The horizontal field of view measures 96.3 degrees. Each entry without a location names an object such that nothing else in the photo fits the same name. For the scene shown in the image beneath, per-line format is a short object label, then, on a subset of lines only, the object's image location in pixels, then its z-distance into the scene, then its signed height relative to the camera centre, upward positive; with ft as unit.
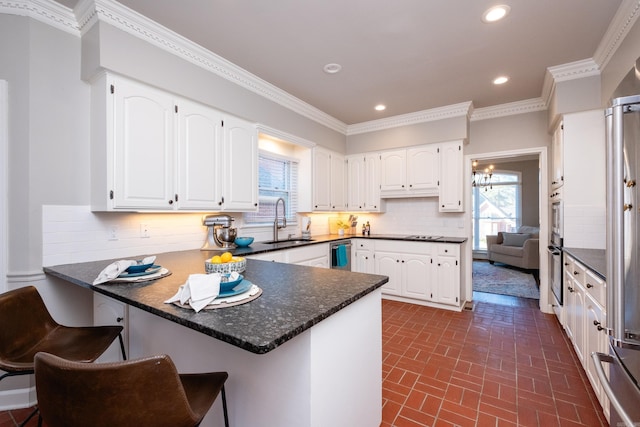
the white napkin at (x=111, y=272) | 4.92 -1.01
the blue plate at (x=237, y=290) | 4.02 -1.12
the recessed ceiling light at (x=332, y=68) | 9.43 +4.85
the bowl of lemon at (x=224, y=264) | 5.26 -0.95
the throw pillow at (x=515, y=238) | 21.38 -2.01
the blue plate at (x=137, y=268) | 5.38 -1.03
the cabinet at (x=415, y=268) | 12.07 -2.50
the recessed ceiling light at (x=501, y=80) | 10.14 +4.74
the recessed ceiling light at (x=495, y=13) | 6.68 +4.76
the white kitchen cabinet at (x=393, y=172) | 14.17 +2.05
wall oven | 9.64 -1.95
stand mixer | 9.38 -0.62
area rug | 15.08 -4.19
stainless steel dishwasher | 12.76 -1.95
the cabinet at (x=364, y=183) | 15.05 +1.60
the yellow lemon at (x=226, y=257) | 5.37 -0.82
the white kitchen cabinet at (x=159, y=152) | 6.83 +1.69
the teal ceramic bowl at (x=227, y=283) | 4.07 -1.00
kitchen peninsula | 3.32 -1.89
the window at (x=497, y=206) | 25.44 +0.55
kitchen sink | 11.39 -1.19
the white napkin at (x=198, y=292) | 3.58 -1.02
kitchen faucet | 12.18 -0.45
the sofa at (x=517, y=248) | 19.36 -2.61
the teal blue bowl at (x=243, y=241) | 9.79 -0.96
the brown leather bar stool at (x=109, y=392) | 2.43 -1.58
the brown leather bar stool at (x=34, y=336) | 4.62 -2.21
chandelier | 24.73 +2.99
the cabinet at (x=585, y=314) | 5.77 -2.49
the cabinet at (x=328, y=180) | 13.74 +1.65
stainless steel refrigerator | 3.24 -0.18
